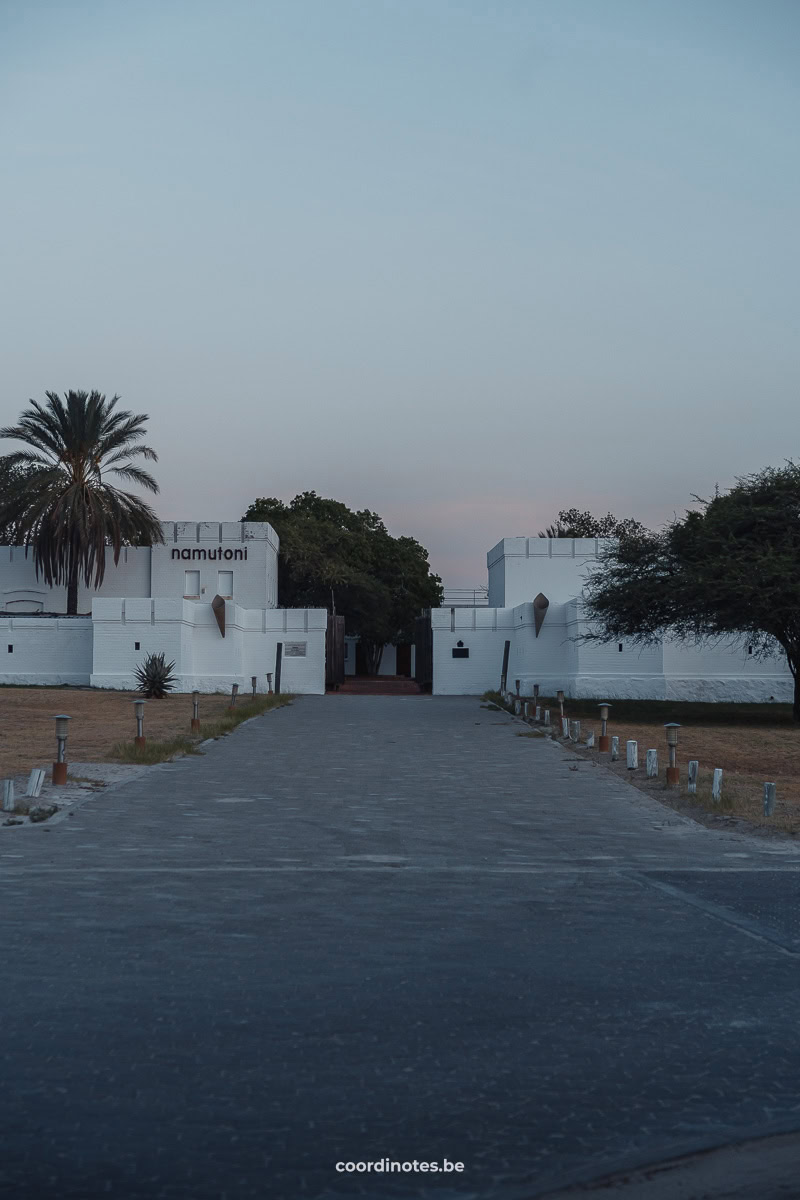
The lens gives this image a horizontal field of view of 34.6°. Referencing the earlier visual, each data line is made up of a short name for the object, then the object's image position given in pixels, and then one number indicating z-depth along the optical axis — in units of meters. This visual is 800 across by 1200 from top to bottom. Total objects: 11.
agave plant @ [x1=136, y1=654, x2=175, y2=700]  44.84
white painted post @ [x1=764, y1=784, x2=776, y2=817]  15.27
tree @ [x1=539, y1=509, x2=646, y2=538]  92.81
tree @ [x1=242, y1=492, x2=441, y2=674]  71.12
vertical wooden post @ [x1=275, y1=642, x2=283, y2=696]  50.66
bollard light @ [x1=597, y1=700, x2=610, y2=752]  24.48
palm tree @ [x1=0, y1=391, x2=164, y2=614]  54.28
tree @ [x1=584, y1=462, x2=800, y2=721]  33.75
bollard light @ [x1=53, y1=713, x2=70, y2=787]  17.81
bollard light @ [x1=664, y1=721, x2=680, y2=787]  18.73
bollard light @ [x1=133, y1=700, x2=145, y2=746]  22.89
